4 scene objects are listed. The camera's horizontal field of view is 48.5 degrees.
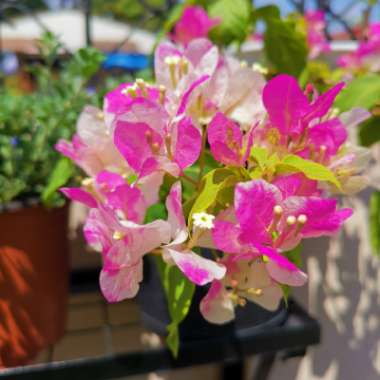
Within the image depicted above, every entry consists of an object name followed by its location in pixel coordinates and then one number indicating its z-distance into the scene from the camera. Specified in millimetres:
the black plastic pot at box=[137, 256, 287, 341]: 467
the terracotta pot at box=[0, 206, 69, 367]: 502
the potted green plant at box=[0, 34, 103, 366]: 503
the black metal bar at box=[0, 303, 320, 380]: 431
